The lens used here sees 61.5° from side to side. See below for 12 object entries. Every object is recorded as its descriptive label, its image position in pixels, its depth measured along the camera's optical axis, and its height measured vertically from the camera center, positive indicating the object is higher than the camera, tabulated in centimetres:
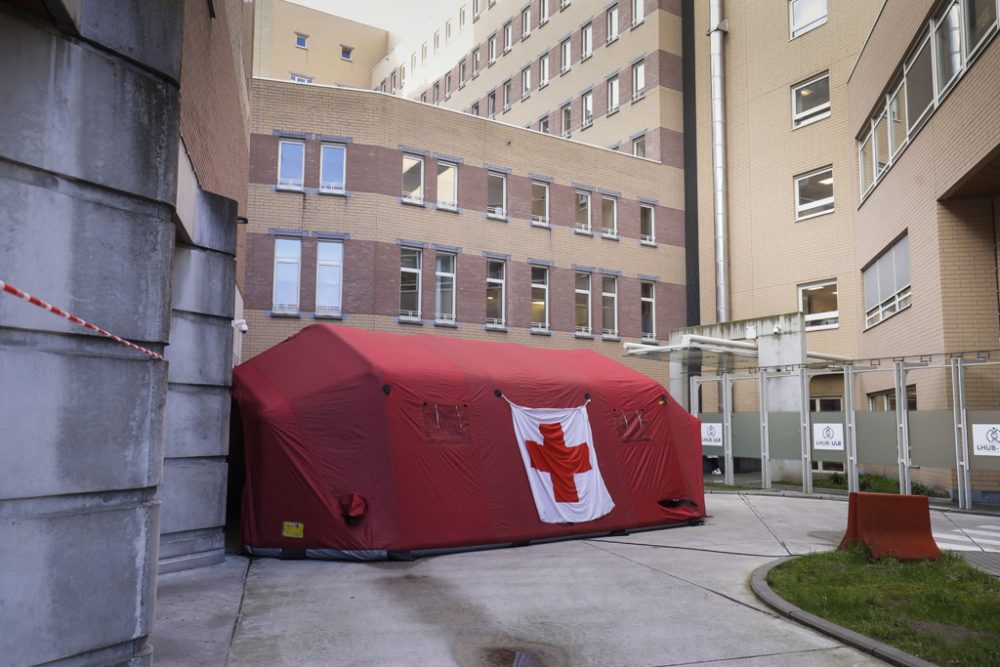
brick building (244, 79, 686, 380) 2503 +657
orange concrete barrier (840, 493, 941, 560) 1005 -114
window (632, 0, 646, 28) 3359 +1674
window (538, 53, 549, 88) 3956 +1685
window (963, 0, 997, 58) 1412 +709
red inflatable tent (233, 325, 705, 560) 1098 -31
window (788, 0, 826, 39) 2817 +1407
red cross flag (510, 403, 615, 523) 1273 -54
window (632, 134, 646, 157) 3378 +1142
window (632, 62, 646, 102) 3352 +1398
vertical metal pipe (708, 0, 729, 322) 3042 +1036
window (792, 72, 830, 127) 2788 +1110
